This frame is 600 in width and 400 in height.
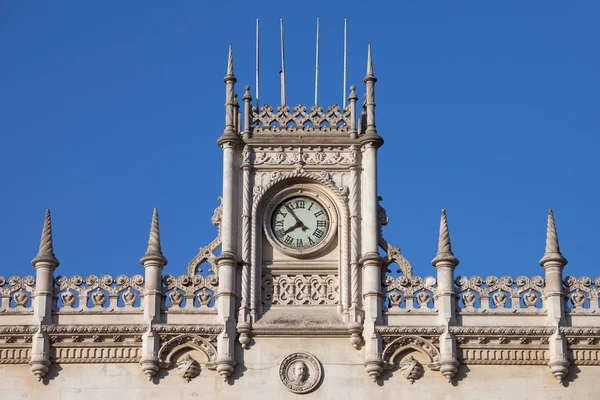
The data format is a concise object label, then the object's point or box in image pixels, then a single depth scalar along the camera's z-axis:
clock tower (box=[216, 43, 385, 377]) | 36.50
